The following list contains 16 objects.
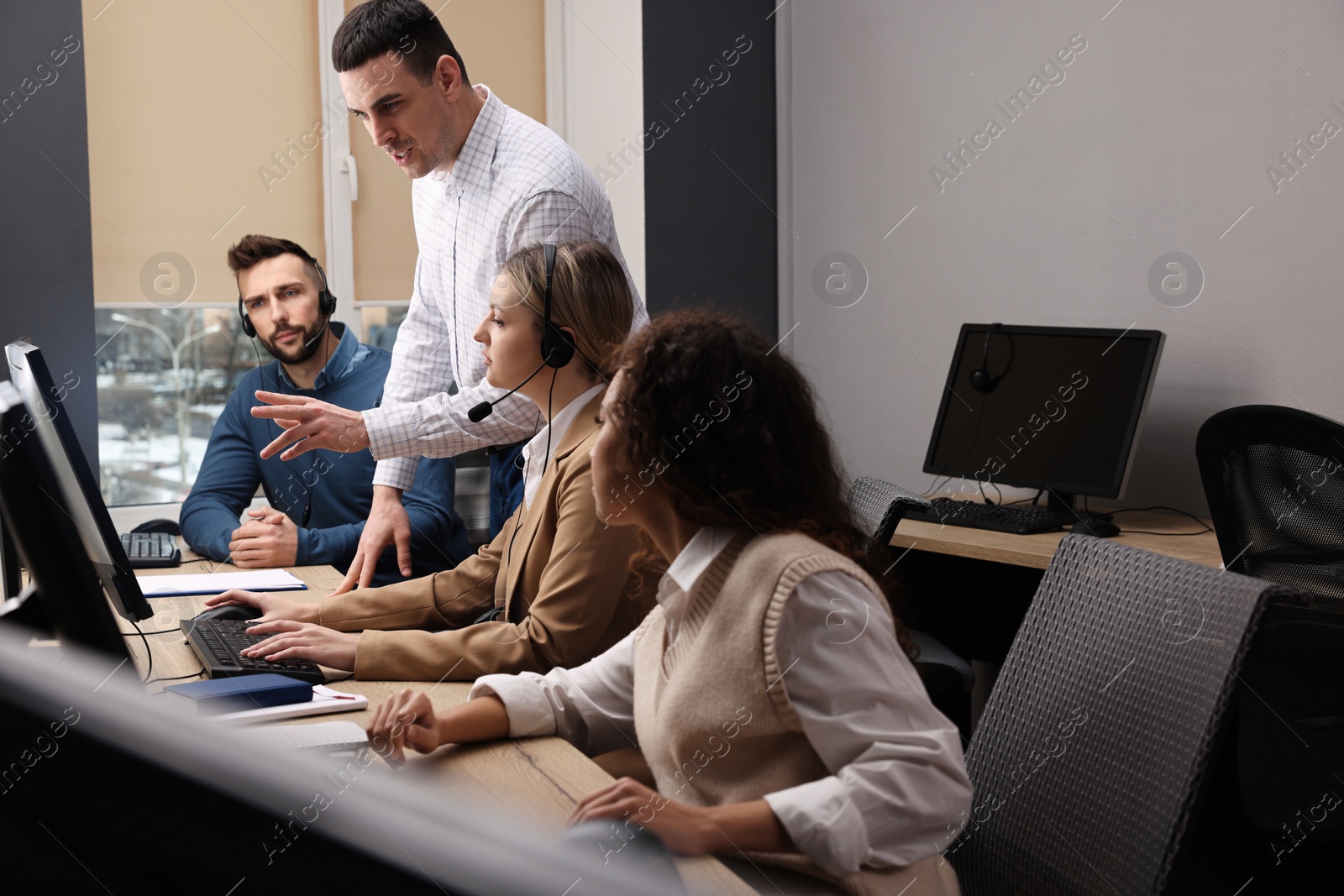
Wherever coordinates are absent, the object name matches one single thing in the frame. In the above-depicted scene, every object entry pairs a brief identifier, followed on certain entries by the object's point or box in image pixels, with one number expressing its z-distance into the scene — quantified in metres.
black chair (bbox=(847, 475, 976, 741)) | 1.71
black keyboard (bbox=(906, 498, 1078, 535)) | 2.44
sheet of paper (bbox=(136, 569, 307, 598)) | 1.98
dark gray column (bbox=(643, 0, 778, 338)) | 3.64
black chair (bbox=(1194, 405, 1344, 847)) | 1.70
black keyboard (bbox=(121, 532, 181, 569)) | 2.27
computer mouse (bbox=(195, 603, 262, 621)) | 1.64
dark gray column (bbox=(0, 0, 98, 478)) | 2.99
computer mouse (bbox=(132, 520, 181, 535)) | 2.76
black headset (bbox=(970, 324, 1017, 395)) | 2.81
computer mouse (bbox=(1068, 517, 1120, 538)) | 2.40
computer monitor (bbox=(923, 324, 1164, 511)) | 2.52
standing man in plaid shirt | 2.03
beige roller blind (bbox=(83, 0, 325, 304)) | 3.28
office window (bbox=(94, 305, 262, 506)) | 3.36
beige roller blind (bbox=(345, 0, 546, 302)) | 3.69
